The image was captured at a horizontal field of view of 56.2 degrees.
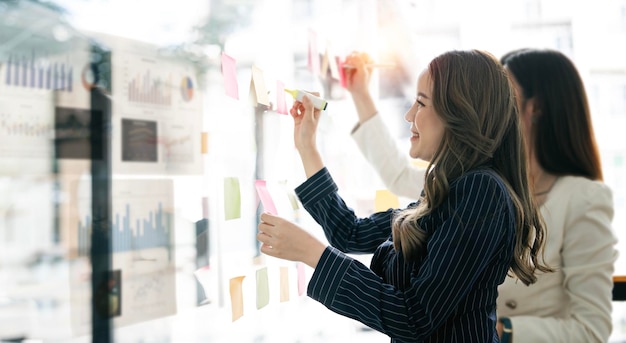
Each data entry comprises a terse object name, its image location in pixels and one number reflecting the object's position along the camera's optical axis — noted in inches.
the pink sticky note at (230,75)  36.8
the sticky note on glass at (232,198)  37.4
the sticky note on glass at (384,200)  59.4
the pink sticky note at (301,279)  46.9
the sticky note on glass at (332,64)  52.9
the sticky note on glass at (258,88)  39.4
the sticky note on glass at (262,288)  40.7
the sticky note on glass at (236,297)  37.9
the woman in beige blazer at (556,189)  49.7
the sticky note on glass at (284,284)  44.2
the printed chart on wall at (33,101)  24.9
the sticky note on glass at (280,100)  42.9
